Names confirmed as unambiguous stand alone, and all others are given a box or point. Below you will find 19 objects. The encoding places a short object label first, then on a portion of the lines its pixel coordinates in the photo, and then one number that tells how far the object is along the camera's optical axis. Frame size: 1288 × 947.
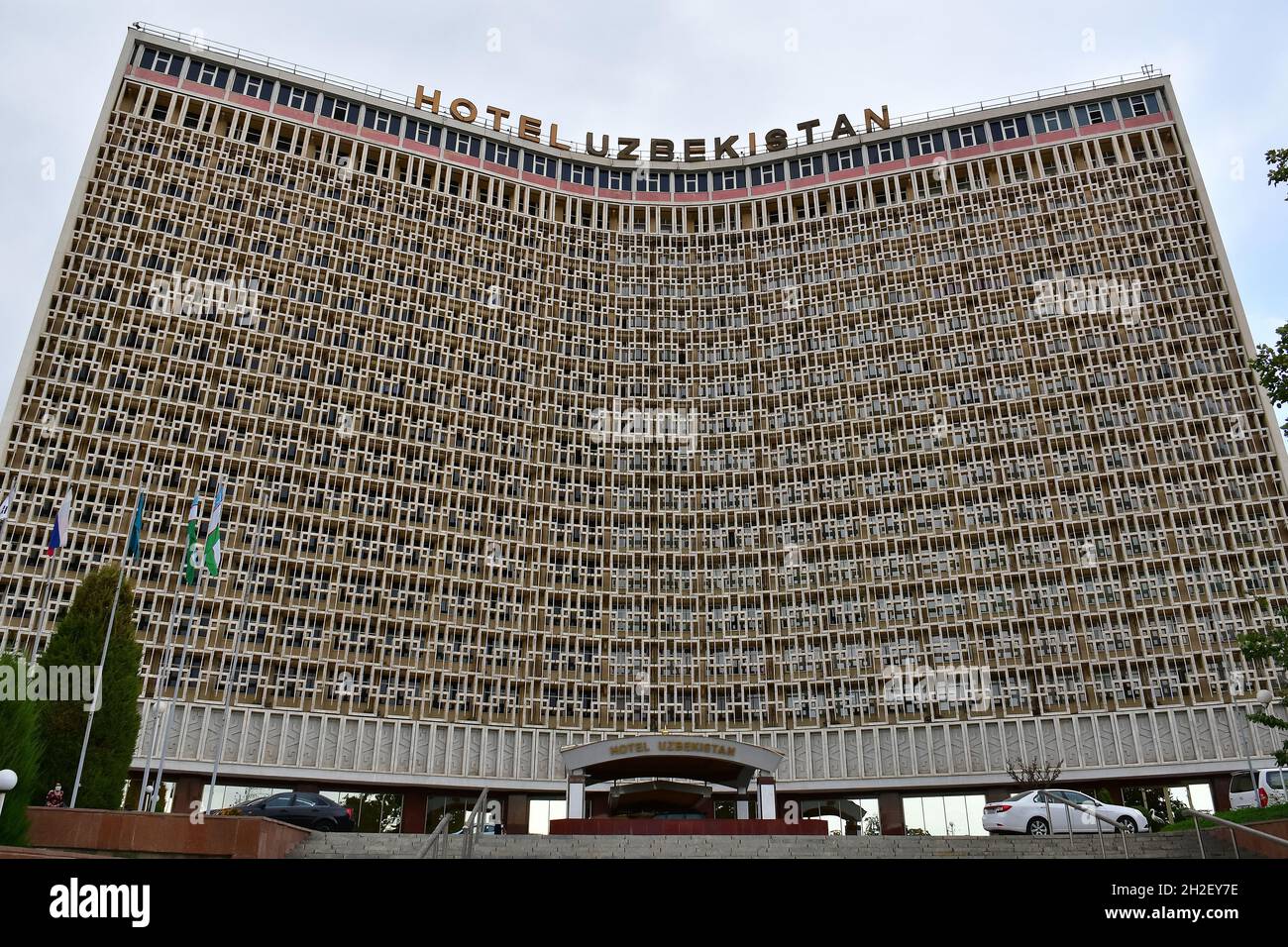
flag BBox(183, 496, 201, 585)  40.09
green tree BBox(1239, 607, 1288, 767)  29.41
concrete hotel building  64.31
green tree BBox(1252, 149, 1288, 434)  26.31
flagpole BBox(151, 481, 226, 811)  39.47
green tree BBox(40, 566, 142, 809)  34.12
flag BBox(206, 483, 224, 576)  38.94
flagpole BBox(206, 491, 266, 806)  59.81
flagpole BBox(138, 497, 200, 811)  43.94
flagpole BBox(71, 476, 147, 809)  33.44
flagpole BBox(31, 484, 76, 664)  36.12
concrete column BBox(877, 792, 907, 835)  65.69
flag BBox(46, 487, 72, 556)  36.08
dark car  36.56
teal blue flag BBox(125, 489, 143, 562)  39.34
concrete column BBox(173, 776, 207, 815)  58.12
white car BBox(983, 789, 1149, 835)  33.12
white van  36.12
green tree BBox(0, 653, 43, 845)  23.19
